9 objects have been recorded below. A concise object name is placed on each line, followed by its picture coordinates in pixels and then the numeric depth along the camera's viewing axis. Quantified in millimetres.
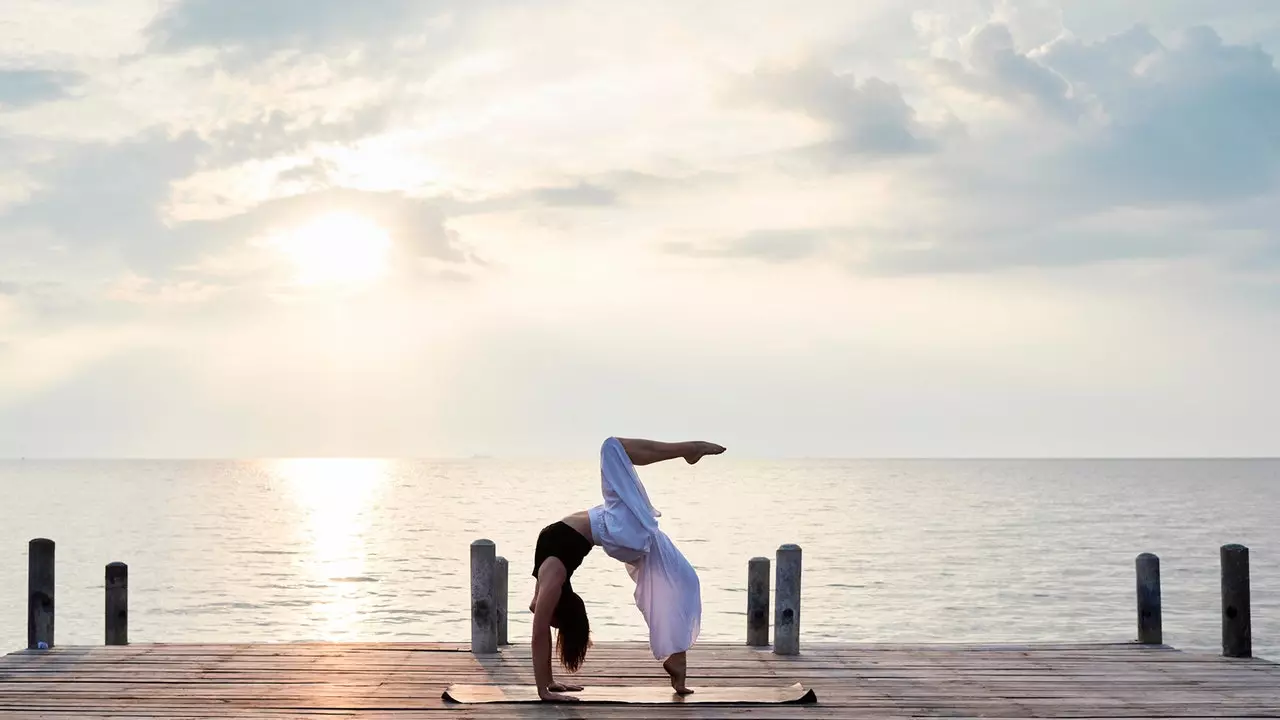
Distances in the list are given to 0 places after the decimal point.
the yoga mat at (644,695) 9992
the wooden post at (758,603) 13414
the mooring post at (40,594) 13523
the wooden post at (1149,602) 13859
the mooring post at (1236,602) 13188
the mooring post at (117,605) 13966
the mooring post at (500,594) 13164
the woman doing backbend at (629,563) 10156
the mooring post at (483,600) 12789
